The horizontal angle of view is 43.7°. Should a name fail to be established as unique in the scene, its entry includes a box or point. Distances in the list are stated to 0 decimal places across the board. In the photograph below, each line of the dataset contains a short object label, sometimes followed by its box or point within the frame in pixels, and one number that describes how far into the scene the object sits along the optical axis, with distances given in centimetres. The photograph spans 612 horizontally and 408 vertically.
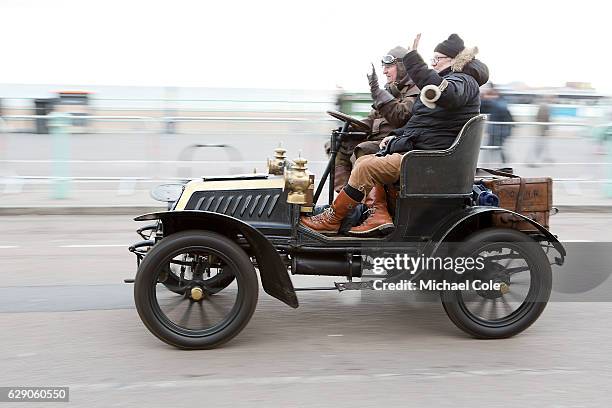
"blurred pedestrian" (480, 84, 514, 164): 1109
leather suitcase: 498
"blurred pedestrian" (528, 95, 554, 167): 1130
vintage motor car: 454
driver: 503
